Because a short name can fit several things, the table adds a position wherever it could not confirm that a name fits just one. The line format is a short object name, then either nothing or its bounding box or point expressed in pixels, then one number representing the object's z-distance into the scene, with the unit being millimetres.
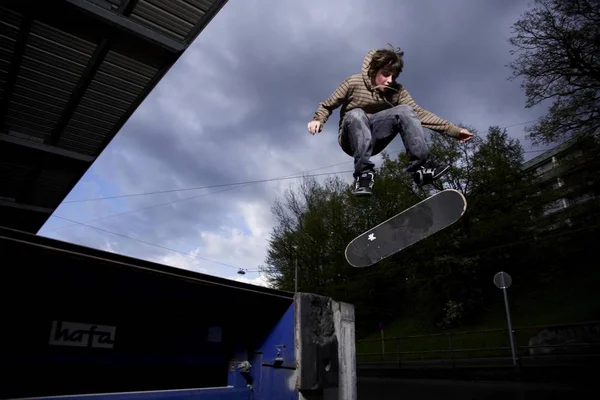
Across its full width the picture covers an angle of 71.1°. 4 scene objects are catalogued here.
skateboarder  3600
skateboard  3555
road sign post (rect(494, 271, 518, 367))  12664
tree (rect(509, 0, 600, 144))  19047
